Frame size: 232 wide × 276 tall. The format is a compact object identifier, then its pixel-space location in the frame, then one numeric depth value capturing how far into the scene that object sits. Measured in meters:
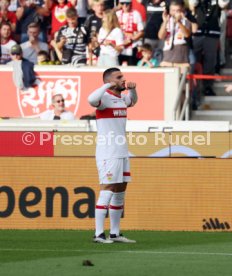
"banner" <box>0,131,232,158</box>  20.16
